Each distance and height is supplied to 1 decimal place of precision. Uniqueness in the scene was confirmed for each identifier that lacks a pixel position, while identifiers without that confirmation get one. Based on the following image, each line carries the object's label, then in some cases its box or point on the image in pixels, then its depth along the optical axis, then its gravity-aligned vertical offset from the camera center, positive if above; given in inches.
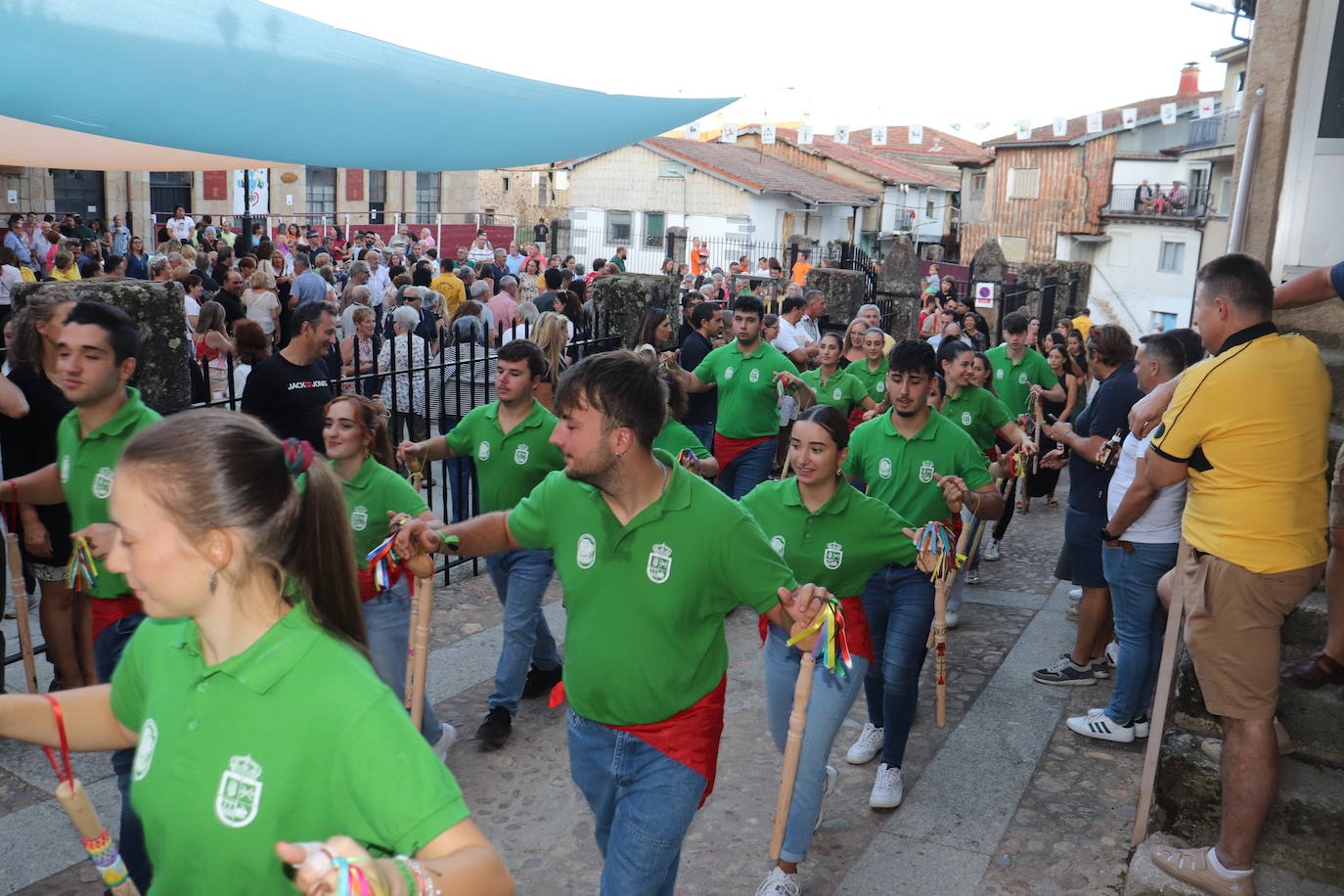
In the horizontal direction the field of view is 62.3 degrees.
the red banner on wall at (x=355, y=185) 1743.4 +73.7
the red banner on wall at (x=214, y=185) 1437.0 +50.3
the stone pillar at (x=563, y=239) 1673.2 +6.2
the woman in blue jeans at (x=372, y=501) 196.5 -46.9
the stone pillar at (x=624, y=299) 430.9 -20.4
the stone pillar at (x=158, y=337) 241.4 -25.6
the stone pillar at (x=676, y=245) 1027.3 +3.7
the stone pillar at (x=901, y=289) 692.7 -17.5
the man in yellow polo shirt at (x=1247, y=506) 166.7 -34.2
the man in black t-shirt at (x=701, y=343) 392.2 -33.8
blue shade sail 228.8 +32.2
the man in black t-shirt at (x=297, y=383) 265.0 -36.8
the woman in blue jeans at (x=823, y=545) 179.6 -48.1
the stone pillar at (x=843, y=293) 615.8 -19.8
